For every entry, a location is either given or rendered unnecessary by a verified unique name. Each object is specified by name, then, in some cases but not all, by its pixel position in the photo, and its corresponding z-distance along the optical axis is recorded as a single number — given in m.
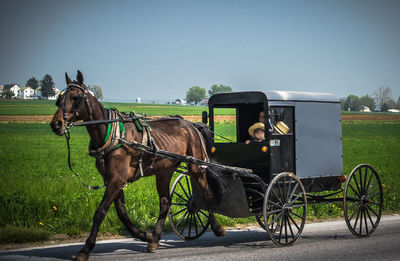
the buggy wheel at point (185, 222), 8.51
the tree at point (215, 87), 124.09
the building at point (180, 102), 113.28
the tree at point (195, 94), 136.93
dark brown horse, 6.66
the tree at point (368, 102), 120.50
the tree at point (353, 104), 125.19
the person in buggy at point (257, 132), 8.42
